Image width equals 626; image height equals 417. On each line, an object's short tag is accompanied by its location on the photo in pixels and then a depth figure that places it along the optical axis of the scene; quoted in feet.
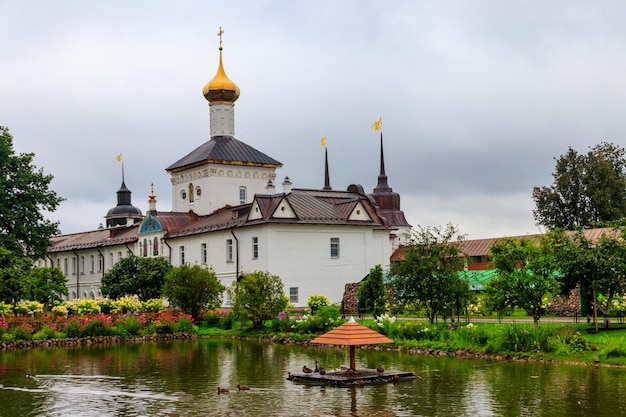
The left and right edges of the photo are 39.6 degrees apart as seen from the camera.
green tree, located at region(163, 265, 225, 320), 142.82
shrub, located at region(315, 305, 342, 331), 115.55
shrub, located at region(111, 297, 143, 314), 145.28
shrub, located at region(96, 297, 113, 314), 147.95
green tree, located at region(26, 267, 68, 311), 147.95
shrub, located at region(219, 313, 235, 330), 137.39
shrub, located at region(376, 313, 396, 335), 103.60
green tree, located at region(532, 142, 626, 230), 198.29
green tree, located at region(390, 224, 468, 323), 104.78
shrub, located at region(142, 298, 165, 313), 146.92
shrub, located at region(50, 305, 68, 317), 135.03
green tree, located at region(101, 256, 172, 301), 168.66
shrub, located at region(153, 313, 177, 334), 130.00
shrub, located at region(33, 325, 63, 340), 117.91
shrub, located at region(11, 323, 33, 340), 116.61
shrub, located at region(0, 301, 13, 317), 125.49
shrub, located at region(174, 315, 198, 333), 131.64
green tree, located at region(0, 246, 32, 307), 130.62
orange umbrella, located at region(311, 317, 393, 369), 70.44
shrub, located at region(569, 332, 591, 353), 81.35
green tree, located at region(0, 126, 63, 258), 172.24
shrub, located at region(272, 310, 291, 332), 122.31
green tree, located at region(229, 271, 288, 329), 128.57
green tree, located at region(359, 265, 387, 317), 127.03
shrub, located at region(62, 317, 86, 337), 122.01
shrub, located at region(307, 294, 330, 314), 135.29
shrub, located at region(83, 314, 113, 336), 123.34
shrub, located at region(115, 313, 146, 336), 126.56
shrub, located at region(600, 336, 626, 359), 76.88
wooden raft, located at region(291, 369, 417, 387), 68.28
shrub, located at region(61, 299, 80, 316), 141.08
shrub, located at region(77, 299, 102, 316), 140.15
